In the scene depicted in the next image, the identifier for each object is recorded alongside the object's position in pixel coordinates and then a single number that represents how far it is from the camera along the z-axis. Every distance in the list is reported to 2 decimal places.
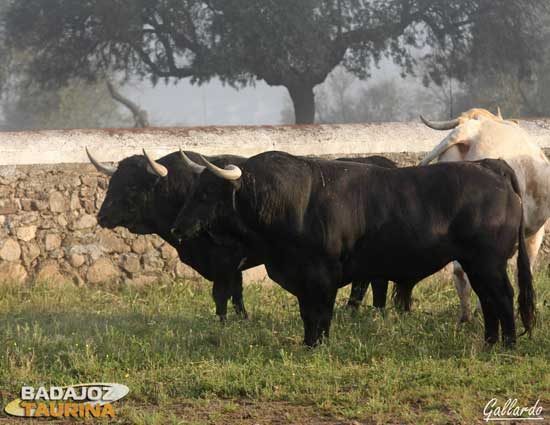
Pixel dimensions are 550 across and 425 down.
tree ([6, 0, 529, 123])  52.56
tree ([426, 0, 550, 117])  56.56
